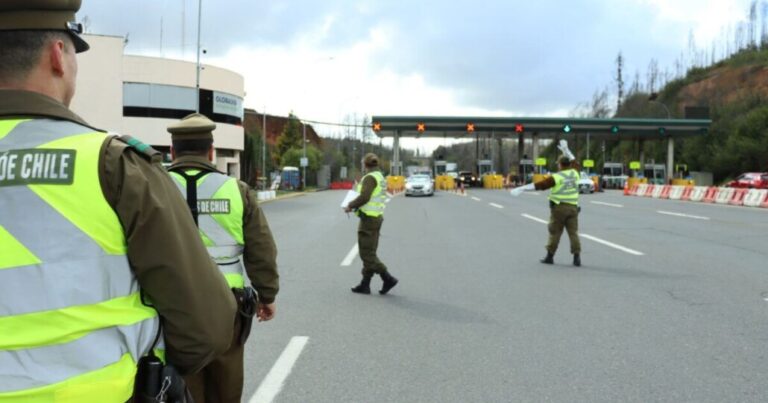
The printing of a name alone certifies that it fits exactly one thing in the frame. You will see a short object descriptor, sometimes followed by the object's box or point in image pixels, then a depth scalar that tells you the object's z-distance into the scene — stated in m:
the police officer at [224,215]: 3.57
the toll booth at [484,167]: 66.69
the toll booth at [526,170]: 61.00
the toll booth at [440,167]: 68.27
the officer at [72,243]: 1.64
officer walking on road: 8.40
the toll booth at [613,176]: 65.88
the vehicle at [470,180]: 63.43
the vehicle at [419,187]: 40.50
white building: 36.16
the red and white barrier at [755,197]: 28.02
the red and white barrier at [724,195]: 30.91
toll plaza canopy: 55.50
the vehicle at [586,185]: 46.03
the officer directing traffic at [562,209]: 11.08
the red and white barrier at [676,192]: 36.53
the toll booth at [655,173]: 63.56
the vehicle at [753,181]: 43.76
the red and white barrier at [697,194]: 33.81
